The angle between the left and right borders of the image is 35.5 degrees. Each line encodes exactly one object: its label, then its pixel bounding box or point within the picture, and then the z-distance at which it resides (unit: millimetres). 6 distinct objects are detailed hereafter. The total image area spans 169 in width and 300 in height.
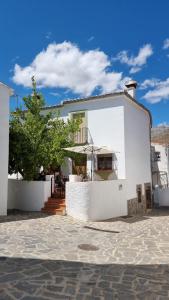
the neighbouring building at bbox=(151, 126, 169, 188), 26734
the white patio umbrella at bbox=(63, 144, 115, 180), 16859
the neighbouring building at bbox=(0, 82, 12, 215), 14633
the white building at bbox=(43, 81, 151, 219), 18734
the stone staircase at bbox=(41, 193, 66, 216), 15748
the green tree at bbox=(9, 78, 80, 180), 16531
